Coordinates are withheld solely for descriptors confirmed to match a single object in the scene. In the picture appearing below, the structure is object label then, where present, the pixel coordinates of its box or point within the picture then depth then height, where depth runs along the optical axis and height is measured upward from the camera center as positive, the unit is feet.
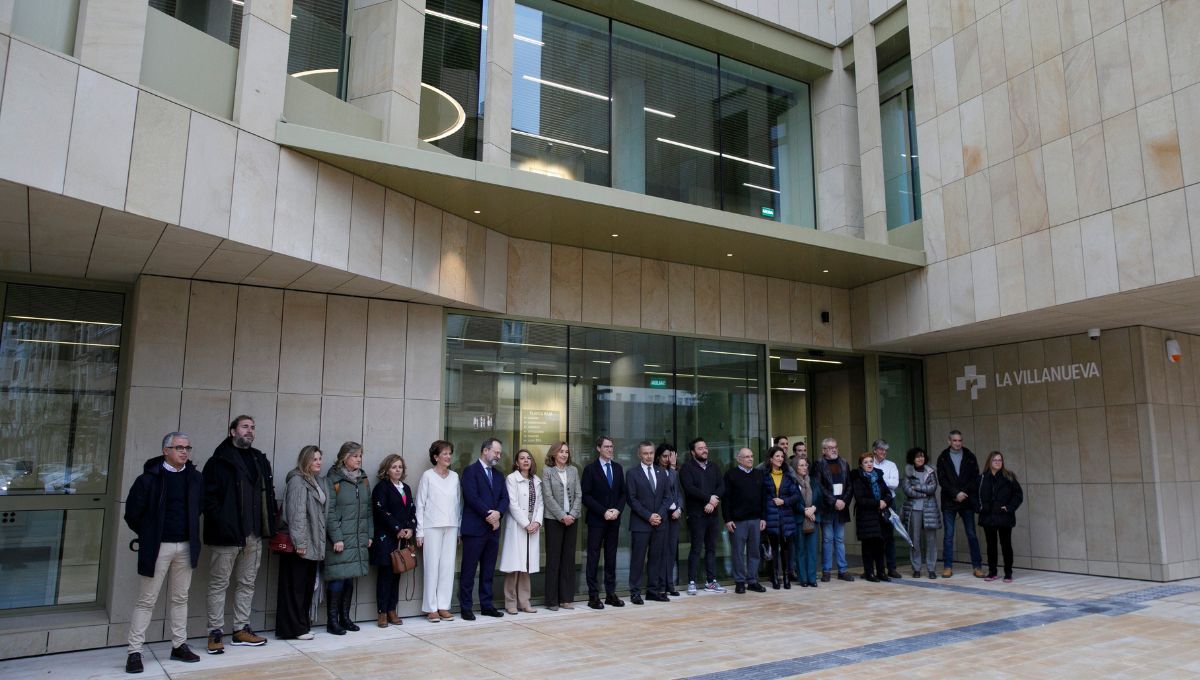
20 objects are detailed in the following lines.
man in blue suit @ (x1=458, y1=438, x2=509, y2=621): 25.95 -2.54
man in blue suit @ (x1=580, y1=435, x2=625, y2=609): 28.45 -2.55
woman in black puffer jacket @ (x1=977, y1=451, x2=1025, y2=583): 33.63 -2.37
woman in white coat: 26.89 -3.04
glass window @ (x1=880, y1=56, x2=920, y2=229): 36.88 +14.73
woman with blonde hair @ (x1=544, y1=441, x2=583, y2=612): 27.66 -2.68
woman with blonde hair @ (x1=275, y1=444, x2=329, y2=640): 22.31 -2.94
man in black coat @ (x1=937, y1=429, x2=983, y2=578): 35.17 -1.87
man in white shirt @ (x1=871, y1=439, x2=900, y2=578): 34.60 -1.37
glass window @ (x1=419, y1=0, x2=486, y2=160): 28.09 +13.47
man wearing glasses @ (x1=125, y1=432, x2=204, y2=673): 19.47 -2.15
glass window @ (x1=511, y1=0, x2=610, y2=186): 30.94 +14.39
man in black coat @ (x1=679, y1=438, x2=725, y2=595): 30.94 -2.14
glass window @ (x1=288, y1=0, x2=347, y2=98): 24.26 +12.71
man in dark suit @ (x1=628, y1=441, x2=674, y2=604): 29.30 -2.82
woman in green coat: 23.20 -2.57
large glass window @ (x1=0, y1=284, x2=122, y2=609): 22.24 +0.12
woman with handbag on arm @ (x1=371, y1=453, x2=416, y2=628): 24.48 -2.57
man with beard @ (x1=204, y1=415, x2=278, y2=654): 21.01 -2.02
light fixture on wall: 34.11 +4.25
